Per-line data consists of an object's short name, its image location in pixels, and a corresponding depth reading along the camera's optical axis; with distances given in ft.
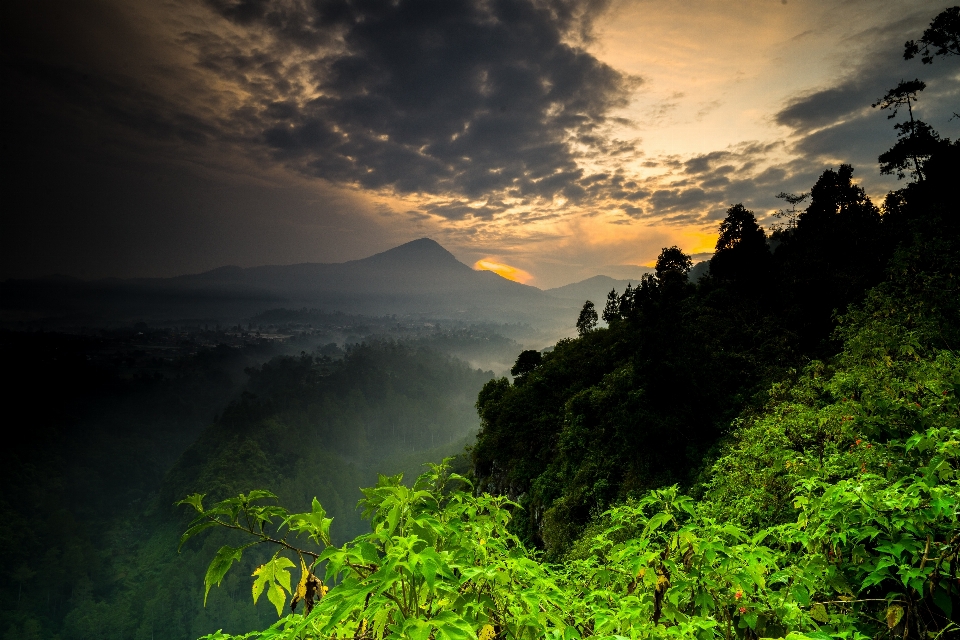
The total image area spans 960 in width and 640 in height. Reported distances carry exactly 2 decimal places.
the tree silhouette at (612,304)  148.56
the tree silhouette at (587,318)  142.01
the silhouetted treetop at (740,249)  73.67
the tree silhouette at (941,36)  47.55
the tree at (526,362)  97.76
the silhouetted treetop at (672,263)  106.34
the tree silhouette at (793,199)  103.09
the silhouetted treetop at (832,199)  71.33
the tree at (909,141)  59.93
